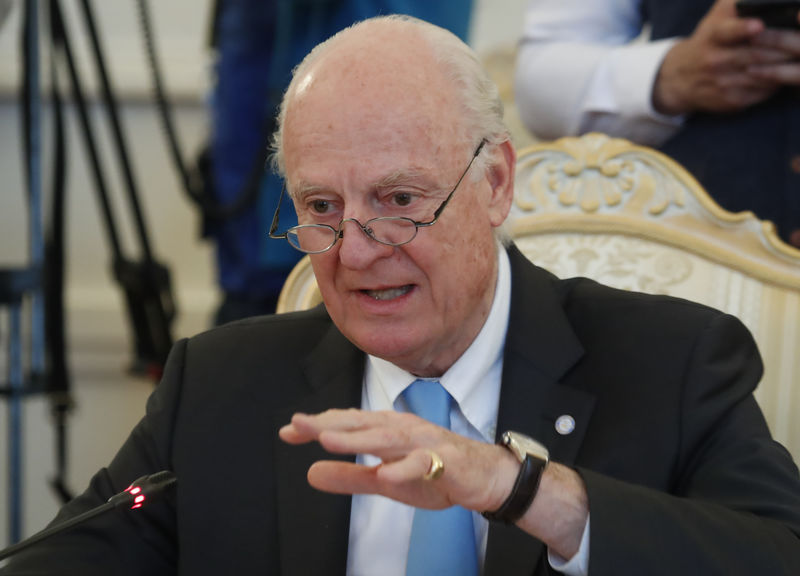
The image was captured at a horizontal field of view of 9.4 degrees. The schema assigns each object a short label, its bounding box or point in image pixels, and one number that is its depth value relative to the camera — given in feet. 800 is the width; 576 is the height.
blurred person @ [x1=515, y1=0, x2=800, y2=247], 11.95
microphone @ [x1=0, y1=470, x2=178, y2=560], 10.61
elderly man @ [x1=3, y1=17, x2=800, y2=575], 10.85
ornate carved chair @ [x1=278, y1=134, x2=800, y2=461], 11.56
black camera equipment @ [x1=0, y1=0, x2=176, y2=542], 12.88
